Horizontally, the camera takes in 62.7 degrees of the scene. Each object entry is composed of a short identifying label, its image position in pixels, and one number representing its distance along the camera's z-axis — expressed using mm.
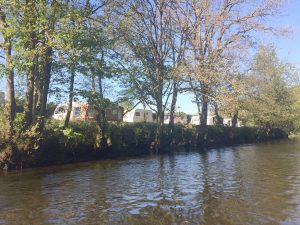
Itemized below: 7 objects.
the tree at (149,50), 19878
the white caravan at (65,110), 16203
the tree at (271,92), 34471
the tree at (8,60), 12071
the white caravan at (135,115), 30743
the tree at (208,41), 20207
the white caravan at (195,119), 42479
